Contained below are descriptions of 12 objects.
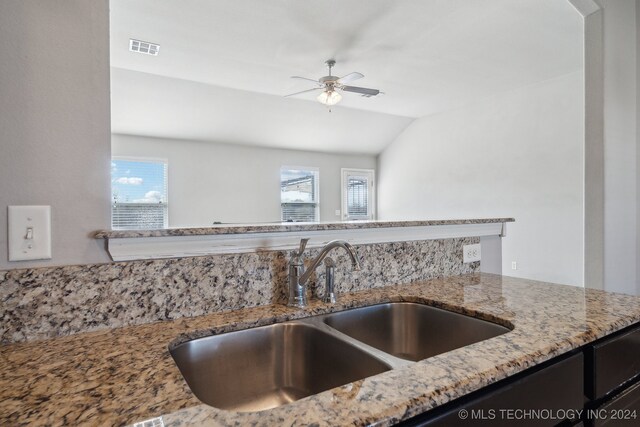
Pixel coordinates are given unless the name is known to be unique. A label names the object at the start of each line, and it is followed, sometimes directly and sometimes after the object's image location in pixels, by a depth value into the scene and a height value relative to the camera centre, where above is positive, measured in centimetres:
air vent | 330 +169
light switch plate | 74 -4
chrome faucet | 101 -18
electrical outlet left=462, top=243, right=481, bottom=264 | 152 -19
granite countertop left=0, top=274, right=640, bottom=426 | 49 -29
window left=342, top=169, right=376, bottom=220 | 740 +43
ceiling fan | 348 +137
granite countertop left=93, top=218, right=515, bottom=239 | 83 -5
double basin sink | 81 -38
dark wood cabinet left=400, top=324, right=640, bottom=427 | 61 -38
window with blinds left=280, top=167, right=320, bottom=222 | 672 +39
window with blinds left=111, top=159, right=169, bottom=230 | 521 +32
